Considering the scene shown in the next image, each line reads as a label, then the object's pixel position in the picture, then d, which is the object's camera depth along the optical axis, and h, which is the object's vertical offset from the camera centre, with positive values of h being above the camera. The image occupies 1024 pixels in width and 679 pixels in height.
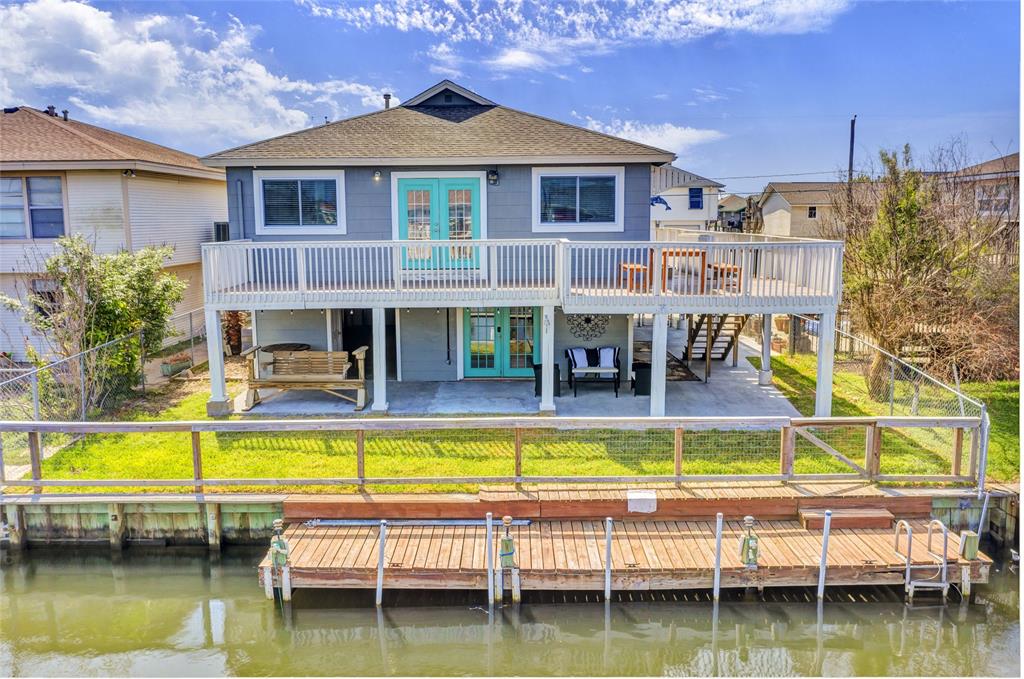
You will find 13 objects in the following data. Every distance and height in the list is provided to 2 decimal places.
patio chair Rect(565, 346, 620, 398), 13.11 -1.85
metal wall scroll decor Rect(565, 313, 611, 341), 14.16 -1.17
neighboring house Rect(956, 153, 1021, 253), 16.55 +1.79
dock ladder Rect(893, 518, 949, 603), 7.62 -3.37
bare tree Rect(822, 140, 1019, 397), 14.08 -0.48
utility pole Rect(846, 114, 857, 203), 32.26 +6.16
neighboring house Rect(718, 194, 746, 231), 53.66 +4.15
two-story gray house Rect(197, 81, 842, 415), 13.52 +0.98
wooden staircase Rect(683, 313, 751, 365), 15.70 -1.65
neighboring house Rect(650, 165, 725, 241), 35.84 +2.97
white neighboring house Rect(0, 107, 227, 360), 16.03 +1.68
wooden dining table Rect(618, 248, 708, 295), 11.54 -0.10
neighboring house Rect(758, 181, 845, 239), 38.84 +3.03
